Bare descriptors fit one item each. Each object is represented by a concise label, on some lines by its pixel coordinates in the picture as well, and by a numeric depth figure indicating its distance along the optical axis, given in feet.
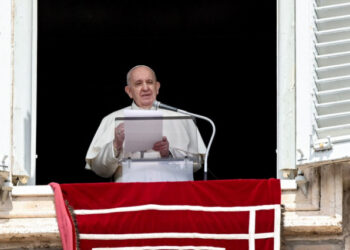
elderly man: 62.85
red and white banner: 58.54
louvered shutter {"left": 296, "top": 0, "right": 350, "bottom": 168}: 58.29
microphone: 62.18
